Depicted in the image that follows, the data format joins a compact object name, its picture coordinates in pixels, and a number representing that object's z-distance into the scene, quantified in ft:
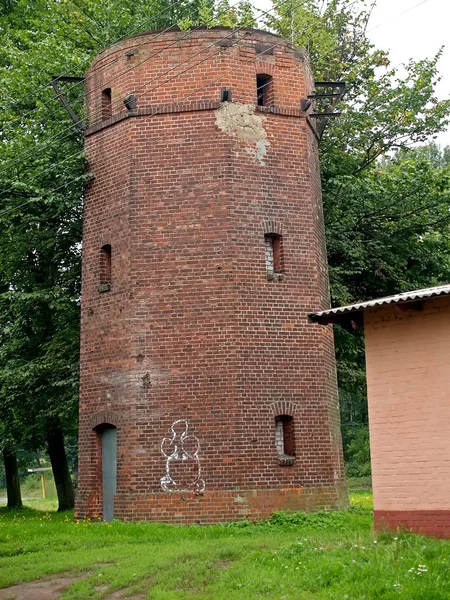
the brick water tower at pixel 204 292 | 53.36
